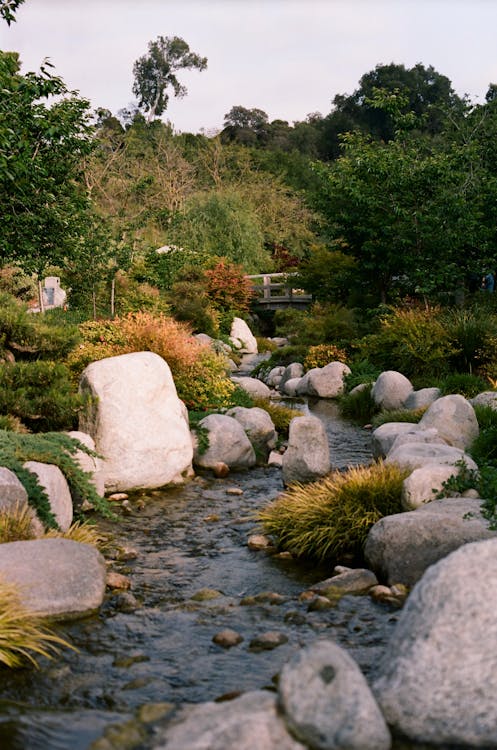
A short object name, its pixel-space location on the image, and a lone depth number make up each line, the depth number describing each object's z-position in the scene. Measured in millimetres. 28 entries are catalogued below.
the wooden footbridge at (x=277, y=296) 32344
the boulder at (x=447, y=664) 3863
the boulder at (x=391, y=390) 15062
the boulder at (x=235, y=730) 3498
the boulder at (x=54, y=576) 5504
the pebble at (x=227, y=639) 5383
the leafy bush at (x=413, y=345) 16422
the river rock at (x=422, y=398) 13812
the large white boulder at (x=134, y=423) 9594
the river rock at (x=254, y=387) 15803
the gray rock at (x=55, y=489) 7395
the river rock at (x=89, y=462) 8758
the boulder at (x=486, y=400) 11702
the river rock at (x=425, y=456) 8148
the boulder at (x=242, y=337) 26844
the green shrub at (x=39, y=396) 9805
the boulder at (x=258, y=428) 11836
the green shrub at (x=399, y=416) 12523
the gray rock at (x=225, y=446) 10867
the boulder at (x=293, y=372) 20156
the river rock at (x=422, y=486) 7422
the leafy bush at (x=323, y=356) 20250
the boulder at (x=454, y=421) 10336
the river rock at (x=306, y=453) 9680
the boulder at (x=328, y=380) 17984
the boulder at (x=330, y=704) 3588
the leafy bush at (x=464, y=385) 14086
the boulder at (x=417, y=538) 6227
